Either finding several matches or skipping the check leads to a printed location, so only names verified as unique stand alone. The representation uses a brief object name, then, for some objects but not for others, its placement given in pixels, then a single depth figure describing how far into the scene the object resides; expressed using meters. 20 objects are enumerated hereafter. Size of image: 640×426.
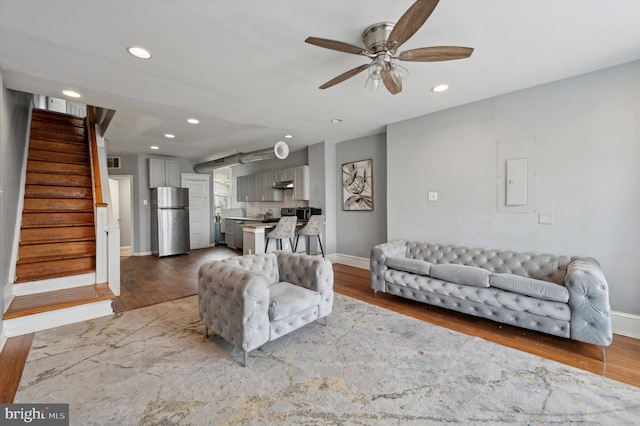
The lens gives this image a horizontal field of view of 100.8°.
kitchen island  4.73
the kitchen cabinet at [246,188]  7.34
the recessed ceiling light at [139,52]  2.14
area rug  1.60
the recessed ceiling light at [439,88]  2.90
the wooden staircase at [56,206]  3.35
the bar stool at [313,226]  5.20
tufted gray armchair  2.06
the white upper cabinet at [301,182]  5.85
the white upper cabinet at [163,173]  6.64
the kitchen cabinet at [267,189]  6.70
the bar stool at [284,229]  4.87
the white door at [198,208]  7.26
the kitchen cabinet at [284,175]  6.14
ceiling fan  1.57
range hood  6.36
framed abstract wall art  5.03
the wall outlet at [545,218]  2.94
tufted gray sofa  2.22
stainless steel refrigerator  6.34
